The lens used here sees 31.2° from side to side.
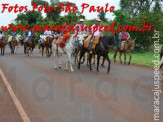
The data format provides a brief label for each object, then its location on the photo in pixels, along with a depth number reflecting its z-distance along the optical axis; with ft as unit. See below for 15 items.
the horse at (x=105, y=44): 47.16
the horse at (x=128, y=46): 67.26
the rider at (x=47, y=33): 91.55
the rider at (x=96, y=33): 50.11
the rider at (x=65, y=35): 50.51
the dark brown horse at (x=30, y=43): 87.70
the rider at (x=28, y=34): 91.50
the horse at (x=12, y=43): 101.40
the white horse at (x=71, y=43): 50.29
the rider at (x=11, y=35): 102.33
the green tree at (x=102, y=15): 299.58
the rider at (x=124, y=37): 68.27
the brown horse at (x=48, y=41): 84.87
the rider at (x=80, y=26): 54.60
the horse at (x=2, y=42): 90.99
